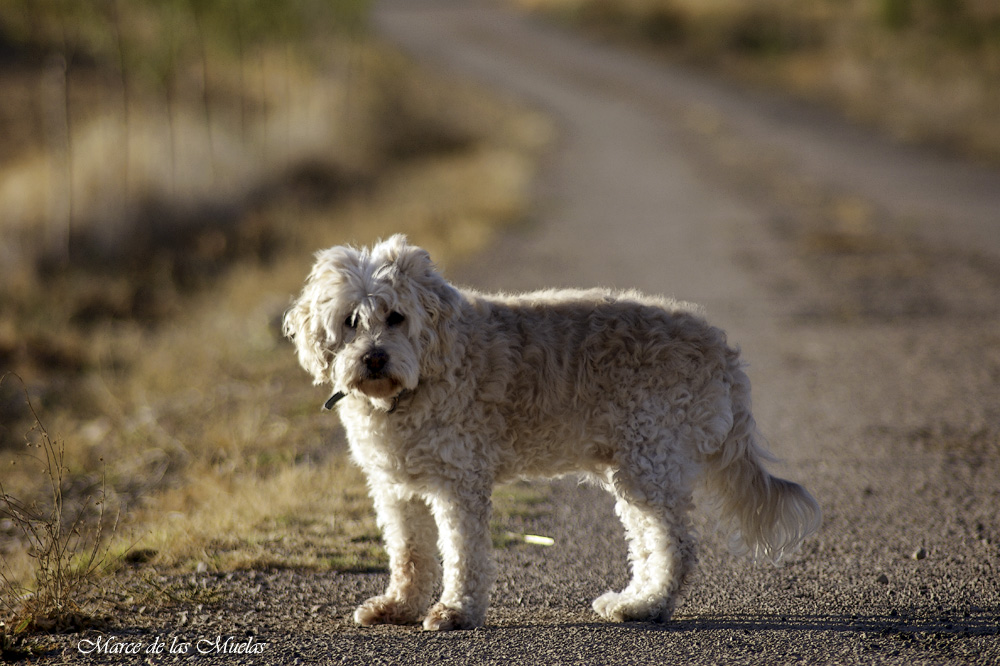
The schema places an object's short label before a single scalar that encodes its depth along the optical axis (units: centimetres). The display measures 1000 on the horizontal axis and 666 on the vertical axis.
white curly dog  895
